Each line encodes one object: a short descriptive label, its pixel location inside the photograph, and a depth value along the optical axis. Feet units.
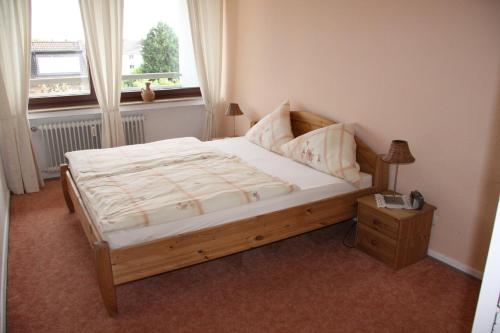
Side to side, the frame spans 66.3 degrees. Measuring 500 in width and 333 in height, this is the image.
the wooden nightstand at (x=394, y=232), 8.66
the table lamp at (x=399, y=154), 8.63
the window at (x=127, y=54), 14.19
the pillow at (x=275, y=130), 12.34
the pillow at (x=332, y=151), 9.94
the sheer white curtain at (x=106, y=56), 13.57
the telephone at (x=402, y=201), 8.75
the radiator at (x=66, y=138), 14.14
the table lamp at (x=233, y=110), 14.97
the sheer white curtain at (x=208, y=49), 15.51
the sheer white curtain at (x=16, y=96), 12.29
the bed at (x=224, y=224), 7.23
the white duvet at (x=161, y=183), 7.64
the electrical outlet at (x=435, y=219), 9.23
